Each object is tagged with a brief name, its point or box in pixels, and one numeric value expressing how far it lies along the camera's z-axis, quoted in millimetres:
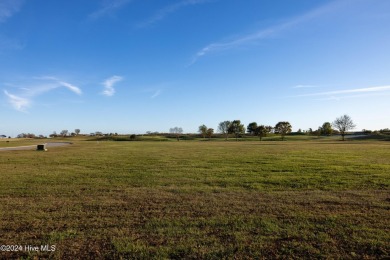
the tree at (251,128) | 123975
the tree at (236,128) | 126219
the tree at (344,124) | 97938
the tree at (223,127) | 137250
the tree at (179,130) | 197300
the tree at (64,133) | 172062
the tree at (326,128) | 118112
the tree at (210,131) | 129000
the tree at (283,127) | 119662
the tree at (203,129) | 128250
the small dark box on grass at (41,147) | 36456
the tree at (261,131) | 111662
